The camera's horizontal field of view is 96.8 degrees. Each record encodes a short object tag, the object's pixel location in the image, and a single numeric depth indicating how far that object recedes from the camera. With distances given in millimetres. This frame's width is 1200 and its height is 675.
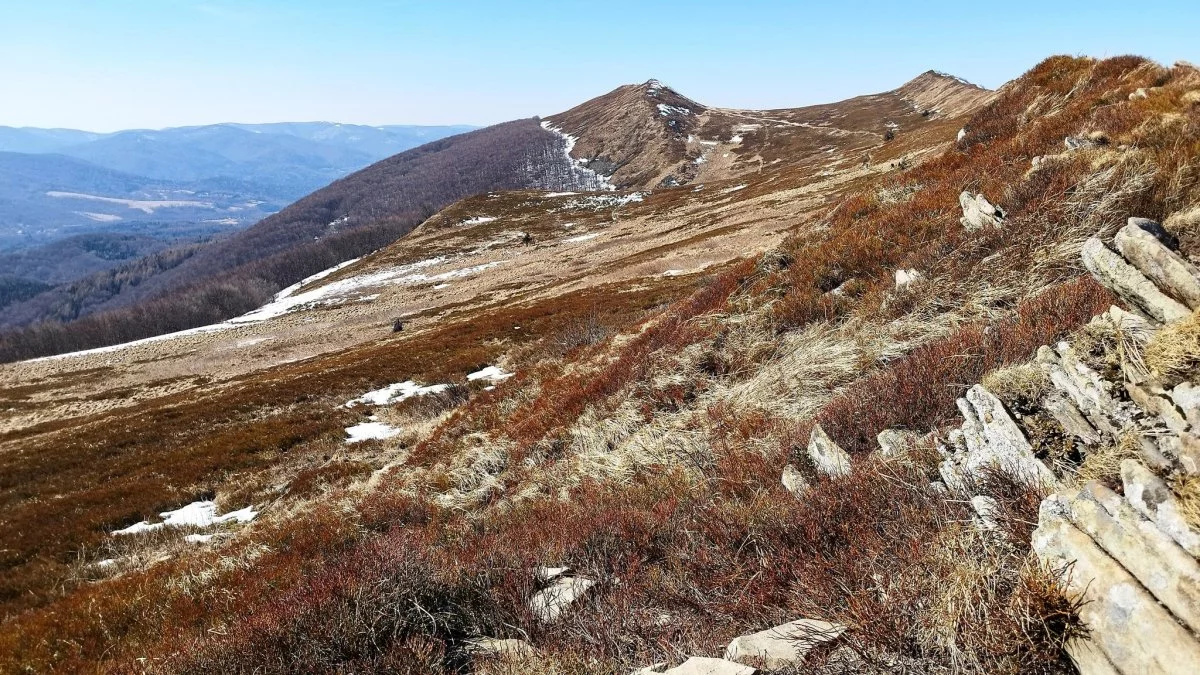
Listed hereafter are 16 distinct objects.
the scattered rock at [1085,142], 10276
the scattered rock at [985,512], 3838
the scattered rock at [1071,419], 4113
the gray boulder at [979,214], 10055
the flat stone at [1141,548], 2619
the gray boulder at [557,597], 5387
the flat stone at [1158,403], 3318
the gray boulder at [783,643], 3547
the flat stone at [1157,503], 2719
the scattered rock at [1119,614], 2543
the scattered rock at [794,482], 5851
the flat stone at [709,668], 3492
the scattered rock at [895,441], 5547
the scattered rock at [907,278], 9927
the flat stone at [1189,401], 3201
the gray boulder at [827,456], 5859
